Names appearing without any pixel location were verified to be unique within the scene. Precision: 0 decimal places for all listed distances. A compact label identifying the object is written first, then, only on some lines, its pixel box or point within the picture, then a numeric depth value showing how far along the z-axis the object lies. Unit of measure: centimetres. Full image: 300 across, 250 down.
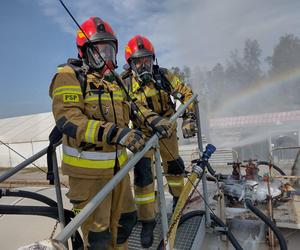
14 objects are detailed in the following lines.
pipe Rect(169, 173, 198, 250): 268
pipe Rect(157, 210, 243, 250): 335
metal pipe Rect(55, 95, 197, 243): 125
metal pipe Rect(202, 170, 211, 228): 349
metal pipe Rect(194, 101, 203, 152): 356
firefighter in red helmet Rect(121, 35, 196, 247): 348
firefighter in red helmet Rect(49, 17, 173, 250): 202
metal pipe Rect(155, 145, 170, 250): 231
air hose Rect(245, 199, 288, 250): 324
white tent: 2303
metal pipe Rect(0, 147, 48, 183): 243
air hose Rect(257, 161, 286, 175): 484
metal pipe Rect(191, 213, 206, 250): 309
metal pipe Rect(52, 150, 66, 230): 254
